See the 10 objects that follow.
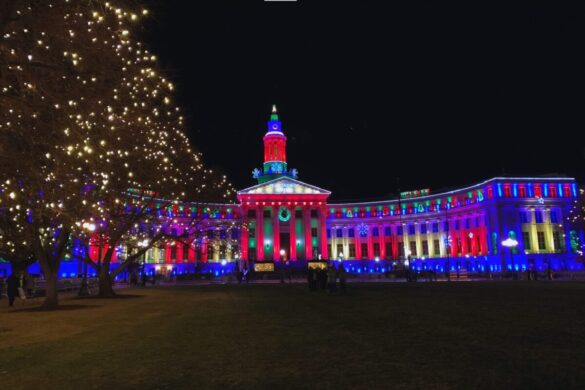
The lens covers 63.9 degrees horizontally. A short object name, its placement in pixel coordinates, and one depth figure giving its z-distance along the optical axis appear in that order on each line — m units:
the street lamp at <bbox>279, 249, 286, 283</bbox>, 93.54
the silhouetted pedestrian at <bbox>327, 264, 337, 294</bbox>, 28.98
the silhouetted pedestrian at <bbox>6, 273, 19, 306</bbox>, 25.64
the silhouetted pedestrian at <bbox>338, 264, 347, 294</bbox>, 28.52
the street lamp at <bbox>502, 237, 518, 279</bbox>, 76.99
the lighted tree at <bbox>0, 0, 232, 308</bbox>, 11.03
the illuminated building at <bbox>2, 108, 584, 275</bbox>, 80.94
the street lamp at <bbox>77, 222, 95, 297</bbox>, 34.69
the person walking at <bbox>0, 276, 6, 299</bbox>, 35.54
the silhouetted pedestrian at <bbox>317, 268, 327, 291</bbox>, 32.19
